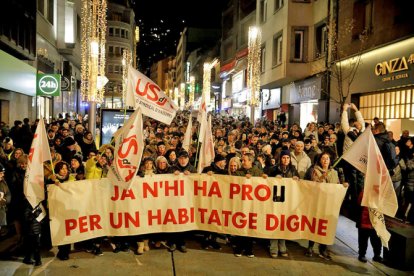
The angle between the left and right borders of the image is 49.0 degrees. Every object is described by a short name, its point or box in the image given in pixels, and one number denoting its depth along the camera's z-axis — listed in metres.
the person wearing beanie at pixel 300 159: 9.17
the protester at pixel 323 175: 7.47
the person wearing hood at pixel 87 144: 12.20
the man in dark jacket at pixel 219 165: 8.09
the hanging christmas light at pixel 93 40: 15.39
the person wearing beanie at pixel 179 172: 7.59
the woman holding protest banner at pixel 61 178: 7.02
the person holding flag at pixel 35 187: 6.66
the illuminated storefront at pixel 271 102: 32.56
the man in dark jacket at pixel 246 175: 7.48
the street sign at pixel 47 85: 19.52
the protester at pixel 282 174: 7.47
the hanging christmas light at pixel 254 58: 25.86
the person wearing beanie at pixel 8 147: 9.97
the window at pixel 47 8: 26.17
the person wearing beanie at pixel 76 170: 7.65
